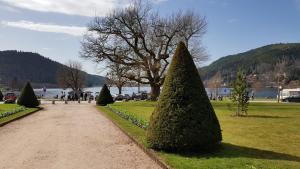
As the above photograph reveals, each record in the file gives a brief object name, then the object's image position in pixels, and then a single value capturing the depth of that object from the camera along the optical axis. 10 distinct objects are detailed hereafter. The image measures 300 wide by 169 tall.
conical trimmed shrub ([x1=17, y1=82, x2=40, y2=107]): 24.06
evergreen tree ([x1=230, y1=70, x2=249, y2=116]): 17.96
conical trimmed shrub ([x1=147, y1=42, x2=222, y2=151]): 7.49
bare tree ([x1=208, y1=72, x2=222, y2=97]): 64.81
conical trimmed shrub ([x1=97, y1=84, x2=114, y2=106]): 27.41
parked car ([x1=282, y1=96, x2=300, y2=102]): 38.08
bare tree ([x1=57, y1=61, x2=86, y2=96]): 61.55
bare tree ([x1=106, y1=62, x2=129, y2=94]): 31.33
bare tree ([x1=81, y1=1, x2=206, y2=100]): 30.99
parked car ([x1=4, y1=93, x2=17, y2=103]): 30.33
